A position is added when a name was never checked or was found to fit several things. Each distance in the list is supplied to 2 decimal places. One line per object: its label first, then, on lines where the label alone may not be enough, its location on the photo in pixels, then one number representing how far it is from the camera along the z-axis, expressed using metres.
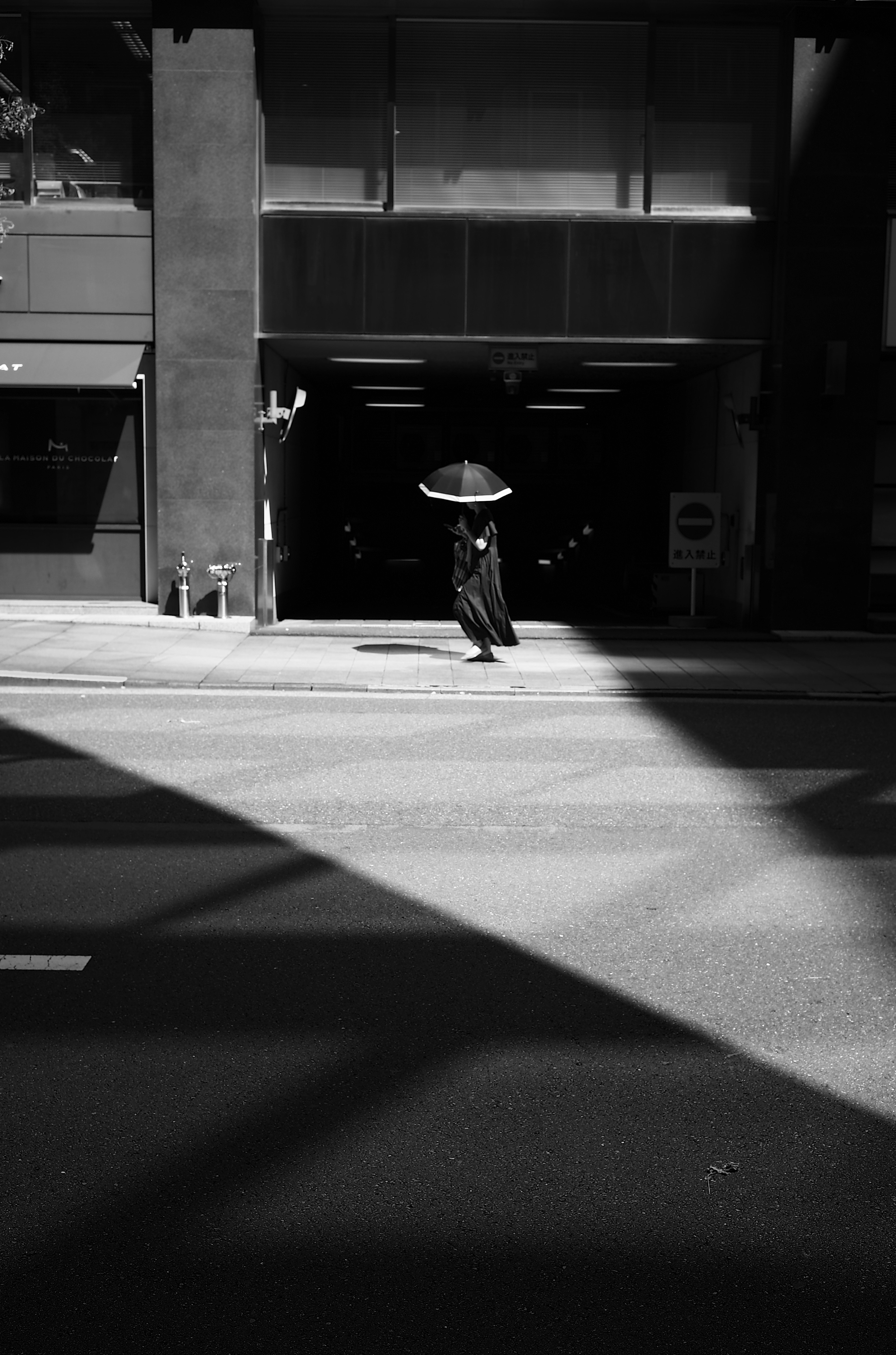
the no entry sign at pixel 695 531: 20.09
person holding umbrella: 15.27
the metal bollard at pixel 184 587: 18.95
